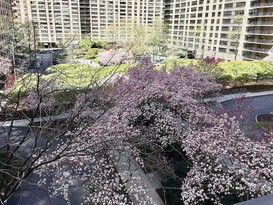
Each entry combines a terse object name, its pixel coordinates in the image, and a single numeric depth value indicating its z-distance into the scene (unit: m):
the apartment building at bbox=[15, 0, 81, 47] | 74.69
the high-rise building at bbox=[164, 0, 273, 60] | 40.41
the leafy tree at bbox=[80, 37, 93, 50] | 56.20
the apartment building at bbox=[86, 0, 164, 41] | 81.25
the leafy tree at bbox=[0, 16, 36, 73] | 27.19
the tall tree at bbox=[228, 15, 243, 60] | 43.88
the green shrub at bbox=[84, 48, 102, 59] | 47.87
